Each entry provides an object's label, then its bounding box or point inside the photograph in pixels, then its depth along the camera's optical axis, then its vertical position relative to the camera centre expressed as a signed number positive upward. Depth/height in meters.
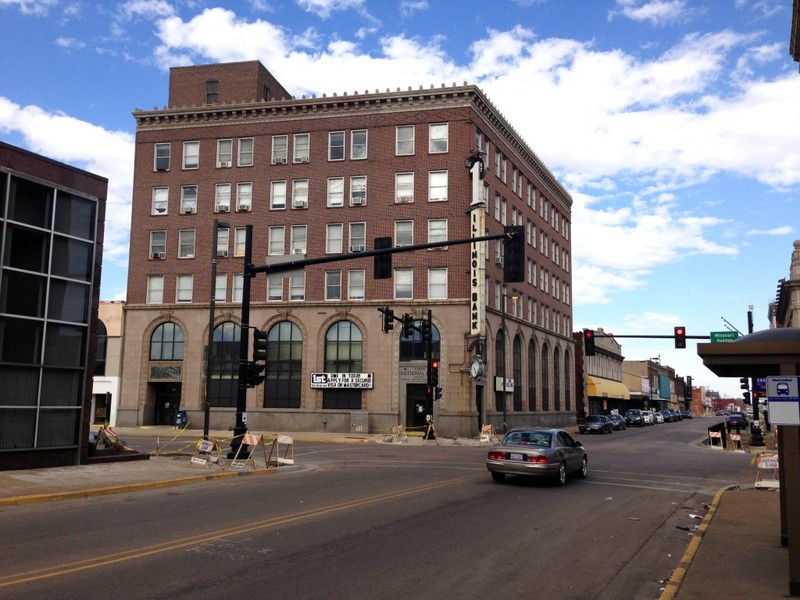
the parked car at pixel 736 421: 61.56 -2.01
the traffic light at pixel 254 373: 23.11 +0.56
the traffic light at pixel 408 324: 35.22 +3.53
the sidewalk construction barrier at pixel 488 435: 39.85 -2.33
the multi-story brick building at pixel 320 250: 46.19 +9.88
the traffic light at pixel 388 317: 34.14 +3.83
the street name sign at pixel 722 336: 37.30 +3.43
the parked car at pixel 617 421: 60.15 -2.13
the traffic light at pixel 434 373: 36.56 +1.07
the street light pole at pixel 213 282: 26.85 +4.14
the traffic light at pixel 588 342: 40.31 +3.16
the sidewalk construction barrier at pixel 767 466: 17.56 -1.68
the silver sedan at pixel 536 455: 17.50 -1.54
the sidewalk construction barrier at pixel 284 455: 22.16 -2.40
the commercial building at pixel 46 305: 18.17 +2.24
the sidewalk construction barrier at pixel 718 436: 38.72 -2.08
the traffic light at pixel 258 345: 22.95 +1.49
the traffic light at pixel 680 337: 38.34 +3.32
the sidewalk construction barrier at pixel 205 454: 21.73 -2.10
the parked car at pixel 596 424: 53.12 -2.18
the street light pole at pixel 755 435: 38.76 -1.98
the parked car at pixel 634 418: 71.25 -2.14
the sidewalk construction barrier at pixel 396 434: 40.12 -2.44
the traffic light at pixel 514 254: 16.38 +3.38
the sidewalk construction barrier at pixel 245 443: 21.52 -1.70
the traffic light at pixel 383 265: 18.73 +3.41
